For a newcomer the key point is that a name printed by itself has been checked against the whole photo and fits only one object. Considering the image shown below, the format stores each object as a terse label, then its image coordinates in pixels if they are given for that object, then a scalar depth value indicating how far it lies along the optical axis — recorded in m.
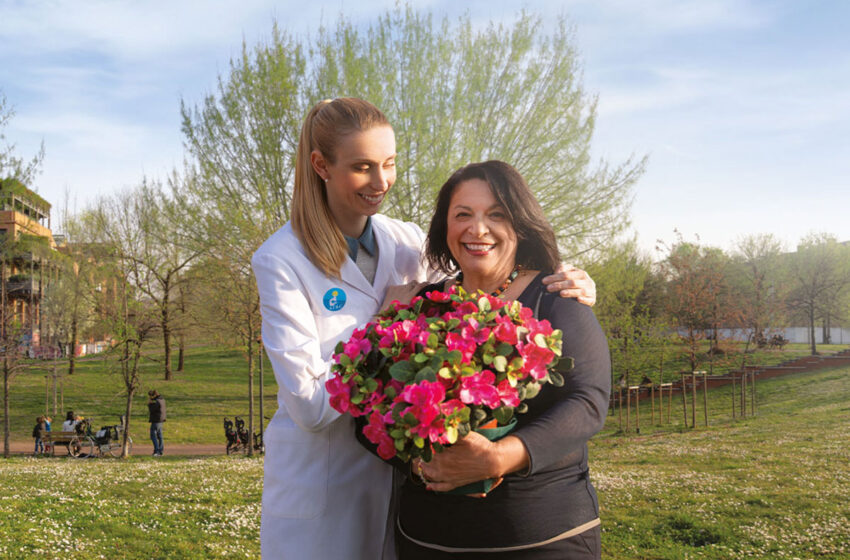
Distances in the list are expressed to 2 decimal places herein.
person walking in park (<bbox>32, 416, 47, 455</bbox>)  19.58
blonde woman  2.18
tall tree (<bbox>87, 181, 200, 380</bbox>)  29.98
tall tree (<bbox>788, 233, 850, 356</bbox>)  37.84
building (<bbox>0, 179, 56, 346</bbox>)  13.34
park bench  18.81
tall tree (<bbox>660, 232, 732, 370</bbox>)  22.32
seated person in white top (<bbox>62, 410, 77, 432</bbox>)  20.66
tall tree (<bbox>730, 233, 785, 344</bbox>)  26.82
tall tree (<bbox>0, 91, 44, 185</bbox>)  13.05
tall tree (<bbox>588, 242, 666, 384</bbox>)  20.44
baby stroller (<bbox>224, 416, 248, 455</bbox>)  18.38
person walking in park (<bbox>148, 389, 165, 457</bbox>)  18.36
